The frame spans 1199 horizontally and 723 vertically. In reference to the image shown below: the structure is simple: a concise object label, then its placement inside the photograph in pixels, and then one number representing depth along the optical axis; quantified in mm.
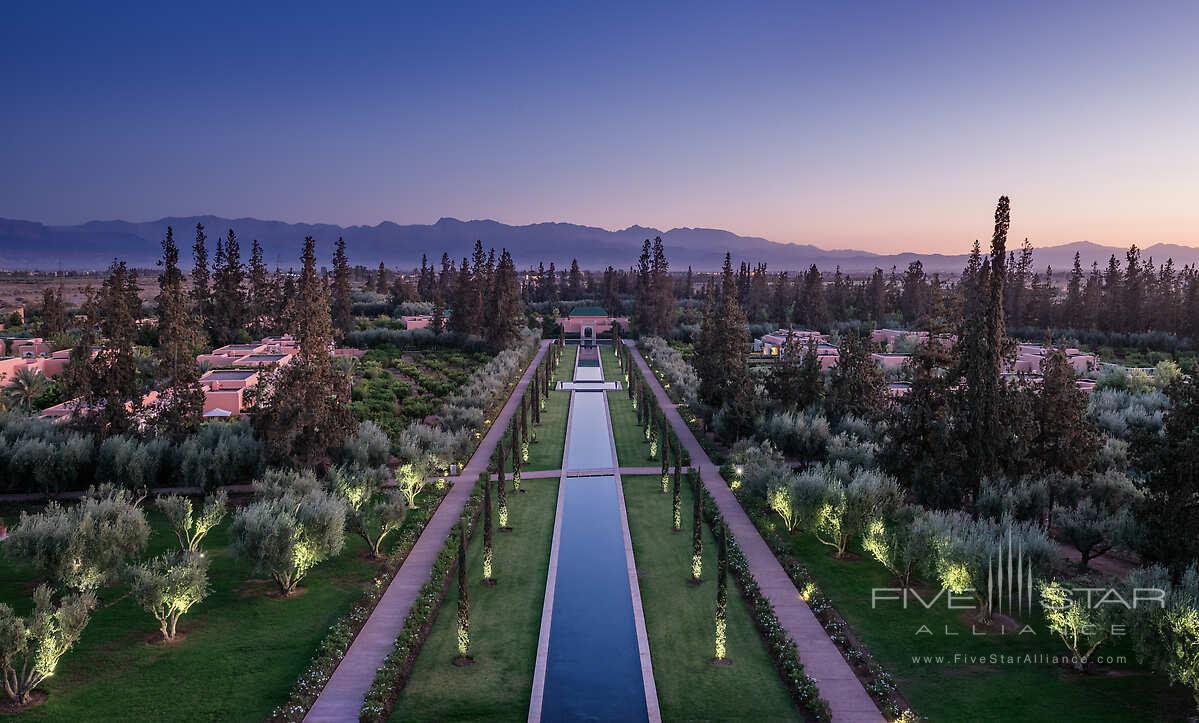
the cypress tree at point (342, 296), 82375
